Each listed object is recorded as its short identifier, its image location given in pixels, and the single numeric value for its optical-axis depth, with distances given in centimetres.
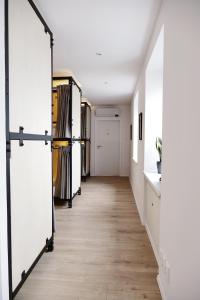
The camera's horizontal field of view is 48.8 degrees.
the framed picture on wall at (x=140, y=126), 356
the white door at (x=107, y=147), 767
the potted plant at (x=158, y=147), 280
